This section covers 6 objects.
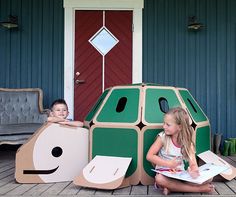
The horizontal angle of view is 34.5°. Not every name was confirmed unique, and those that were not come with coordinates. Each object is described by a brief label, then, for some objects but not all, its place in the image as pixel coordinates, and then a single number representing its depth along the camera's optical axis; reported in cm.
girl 317
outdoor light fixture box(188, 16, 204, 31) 598
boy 380
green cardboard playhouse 349
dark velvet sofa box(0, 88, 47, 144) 576
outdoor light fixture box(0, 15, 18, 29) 610
